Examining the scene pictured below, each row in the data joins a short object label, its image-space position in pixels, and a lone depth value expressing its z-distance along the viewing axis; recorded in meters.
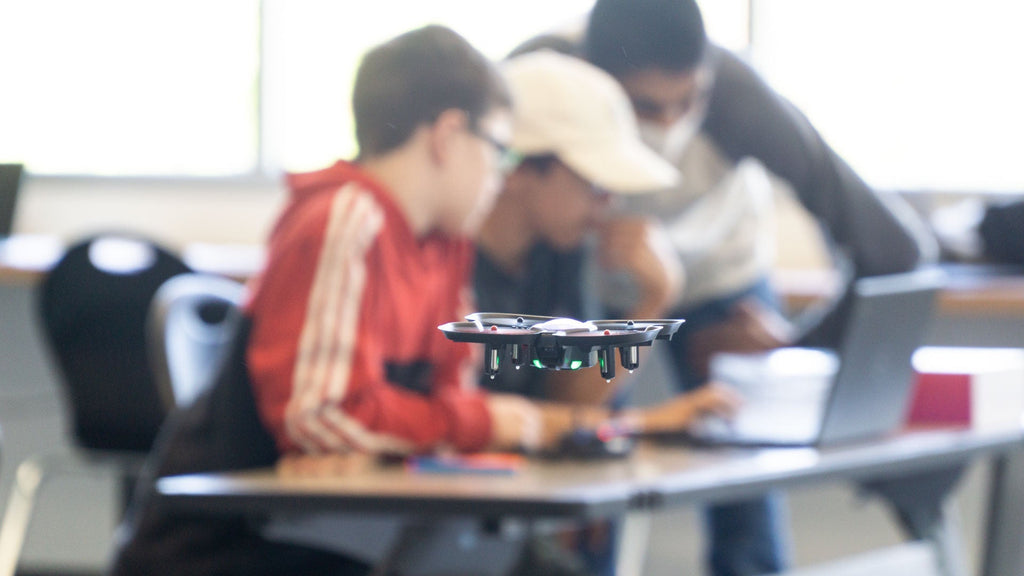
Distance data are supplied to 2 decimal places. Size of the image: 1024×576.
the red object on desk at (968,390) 4.23
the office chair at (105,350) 6.87
